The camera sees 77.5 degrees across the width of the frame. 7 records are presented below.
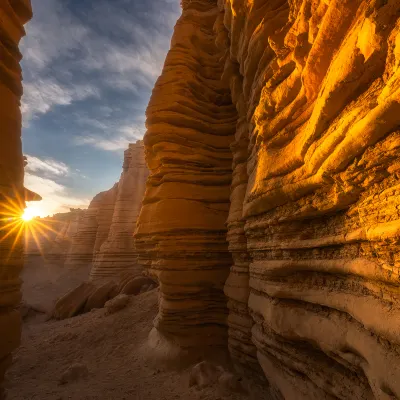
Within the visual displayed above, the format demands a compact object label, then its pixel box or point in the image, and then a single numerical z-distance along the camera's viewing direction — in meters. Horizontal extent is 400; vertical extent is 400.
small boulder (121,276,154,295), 13.20
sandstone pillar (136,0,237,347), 7.05
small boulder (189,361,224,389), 5.28
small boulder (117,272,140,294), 14.18
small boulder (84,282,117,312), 12.77
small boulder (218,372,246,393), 4.97
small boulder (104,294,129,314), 9.99
